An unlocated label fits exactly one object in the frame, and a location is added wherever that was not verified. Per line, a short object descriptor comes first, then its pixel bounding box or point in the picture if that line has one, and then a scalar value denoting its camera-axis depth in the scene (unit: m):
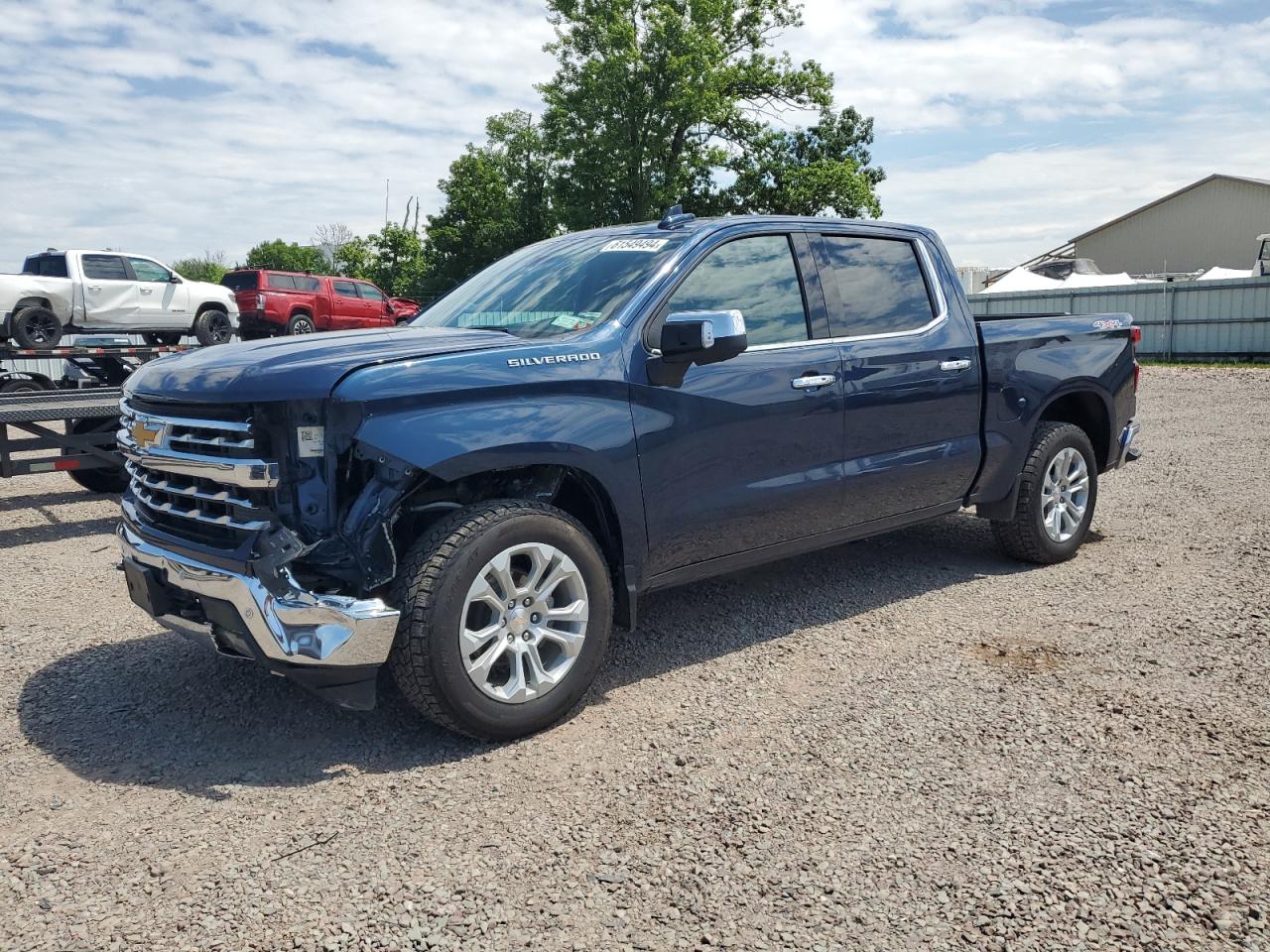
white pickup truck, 15.60
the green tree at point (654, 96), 34.53
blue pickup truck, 3.38
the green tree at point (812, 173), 36.34
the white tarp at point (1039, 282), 31.62
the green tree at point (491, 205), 47.31
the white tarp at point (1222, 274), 34.06
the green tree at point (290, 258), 78.06
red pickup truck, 24.64
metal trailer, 7.46
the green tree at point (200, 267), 85.53
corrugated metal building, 46.78
